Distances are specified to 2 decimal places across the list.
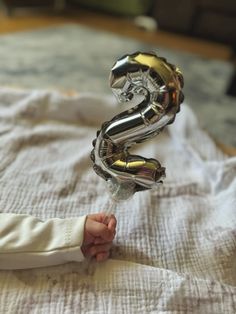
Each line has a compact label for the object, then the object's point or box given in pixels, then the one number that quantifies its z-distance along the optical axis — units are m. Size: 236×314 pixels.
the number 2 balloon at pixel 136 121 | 0.46
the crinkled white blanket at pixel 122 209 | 0.53
